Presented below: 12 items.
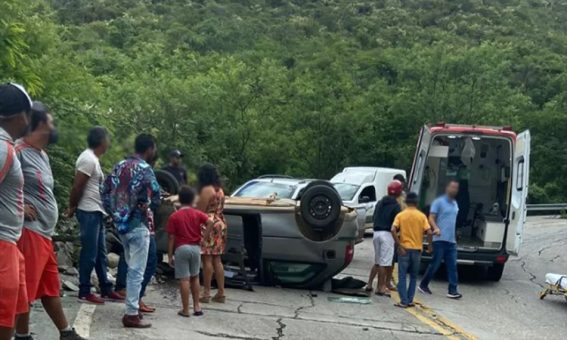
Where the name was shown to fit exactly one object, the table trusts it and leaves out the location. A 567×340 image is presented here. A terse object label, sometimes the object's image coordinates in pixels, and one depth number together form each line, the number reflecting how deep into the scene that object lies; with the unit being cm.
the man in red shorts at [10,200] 518
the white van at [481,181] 1481
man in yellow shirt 1180
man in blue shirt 1336
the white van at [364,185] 2208
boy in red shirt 921
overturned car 1198
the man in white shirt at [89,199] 886
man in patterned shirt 820
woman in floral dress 1027
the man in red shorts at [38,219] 650
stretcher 1294
